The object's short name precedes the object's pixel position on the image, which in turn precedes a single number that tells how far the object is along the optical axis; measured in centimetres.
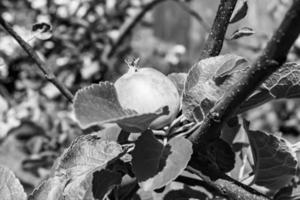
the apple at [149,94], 47
